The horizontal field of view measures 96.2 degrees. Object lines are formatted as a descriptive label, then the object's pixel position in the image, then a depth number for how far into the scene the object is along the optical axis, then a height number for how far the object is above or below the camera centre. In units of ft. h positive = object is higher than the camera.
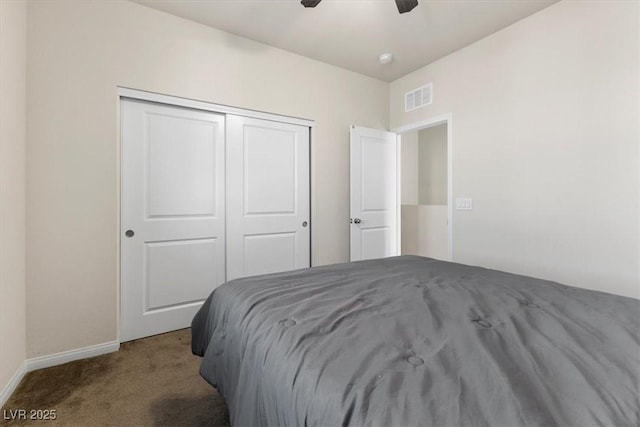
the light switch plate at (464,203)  9.65 +0.33
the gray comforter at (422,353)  1.94 -1.27
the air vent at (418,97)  10.89 +4.55
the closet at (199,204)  7.89 +0.29
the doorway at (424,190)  14.85 +1.28
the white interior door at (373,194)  11.27 +0.78
